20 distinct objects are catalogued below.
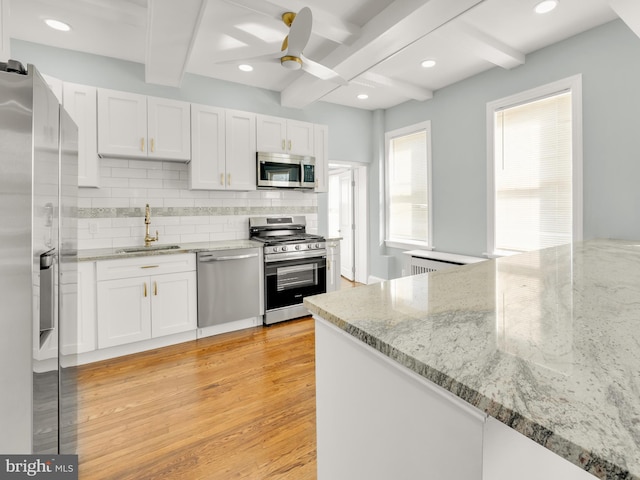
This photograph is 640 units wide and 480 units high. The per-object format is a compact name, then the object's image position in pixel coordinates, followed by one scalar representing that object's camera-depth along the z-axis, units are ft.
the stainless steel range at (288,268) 11.75
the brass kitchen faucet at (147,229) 10.94
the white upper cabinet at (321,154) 13.82
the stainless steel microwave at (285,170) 12.33
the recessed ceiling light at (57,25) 8.76
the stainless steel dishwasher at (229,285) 10.45
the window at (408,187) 14.92
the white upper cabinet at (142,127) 9.72
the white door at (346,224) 19.06
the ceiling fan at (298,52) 6.87
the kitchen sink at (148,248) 9.73
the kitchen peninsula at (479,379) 1.55
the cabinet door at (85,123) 9.18
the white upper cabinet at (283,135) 12.44
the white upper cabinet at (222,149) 11.19
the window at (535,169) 9.90
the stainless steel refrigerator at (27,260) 3.16
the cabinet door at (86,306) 8.70
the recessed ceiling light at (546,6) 8.08
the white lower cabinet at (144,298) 9.04
